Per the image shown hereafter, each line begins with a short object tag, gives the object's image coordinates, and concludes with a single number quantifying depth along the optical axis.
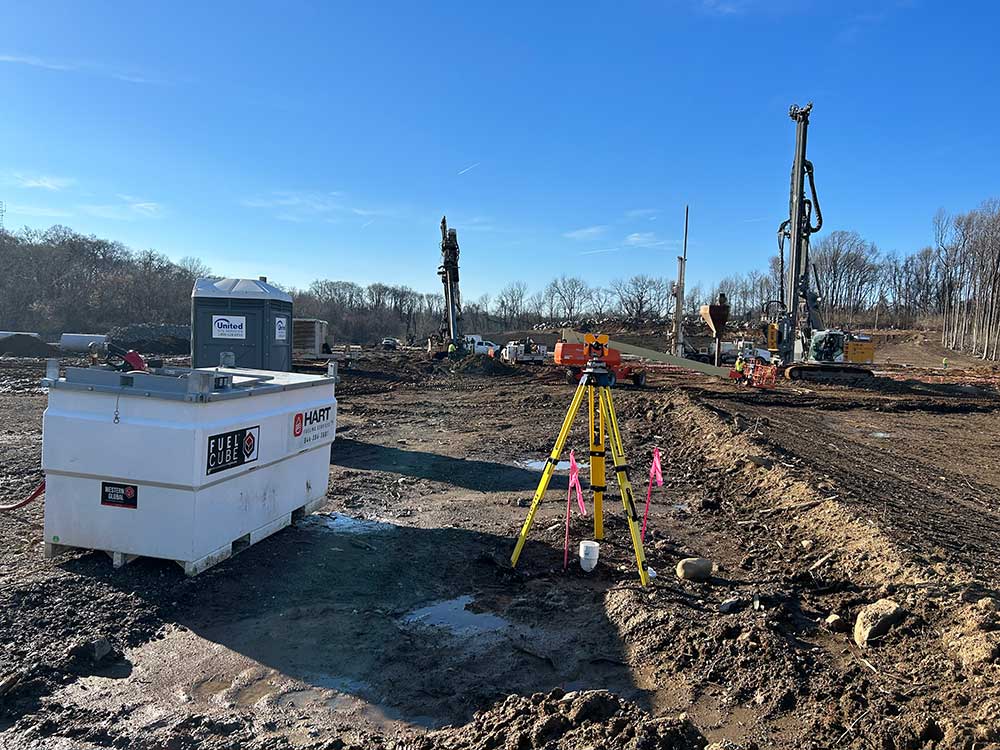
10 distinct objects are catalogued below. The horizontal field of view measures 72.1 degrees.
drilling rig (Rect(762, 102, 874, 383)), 28.25
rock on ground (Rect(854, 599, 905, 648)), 4.49
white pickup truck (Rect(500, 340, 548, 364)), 35.38
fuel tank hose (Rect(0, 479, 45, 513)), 6.28
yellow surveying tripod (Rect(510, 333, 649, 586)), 5.86
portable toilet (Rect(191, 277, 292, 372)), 11.67
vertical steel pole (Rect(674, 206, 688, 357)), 33.31
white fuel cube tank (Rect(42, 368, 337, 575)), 5.11
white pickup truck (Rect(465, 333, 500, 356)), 37.91
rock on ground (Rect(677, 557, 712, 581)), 5.73
